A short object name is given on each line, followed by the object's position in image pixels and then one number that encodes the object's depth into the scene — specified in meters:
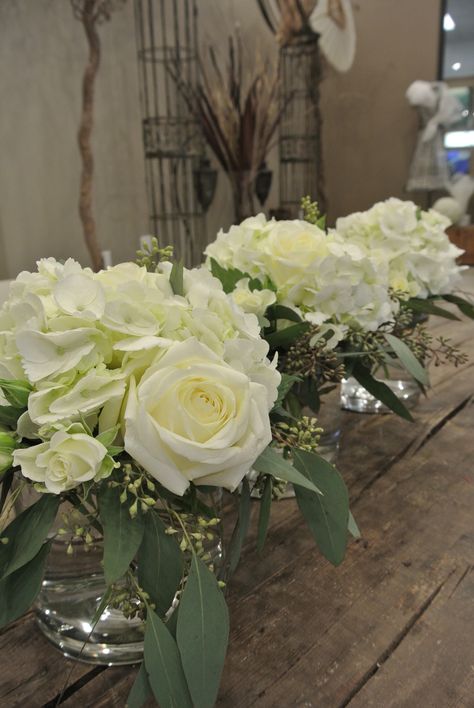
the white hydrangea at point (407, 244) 1.01
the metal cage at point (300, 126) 4.63
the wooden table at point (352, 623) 0.53
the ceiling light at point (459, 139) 4.65
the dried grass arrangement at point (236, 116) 3.73
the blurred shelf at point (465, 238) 4.16
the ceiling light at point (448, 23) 4.56
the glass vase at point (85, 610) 0.53
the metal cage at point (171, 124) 3.49
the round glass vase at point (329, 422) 0.89
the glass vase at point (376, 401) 1.14
